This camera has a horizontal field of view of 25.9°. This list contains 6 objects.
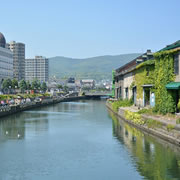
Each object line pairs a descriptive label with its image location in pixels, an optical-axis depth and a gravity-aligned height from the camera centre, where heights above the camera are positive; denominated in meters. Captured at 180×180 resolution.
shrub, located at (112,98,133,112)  93.12 -2.28
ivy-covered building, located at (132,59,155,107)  71.06 +2.11
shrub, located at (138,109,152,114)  62.79 -2.66
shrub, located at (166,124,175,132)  42.37 -3.53
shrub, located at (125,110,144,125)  58.86 -3.70
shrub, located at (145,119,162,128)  48.50 -3.75
